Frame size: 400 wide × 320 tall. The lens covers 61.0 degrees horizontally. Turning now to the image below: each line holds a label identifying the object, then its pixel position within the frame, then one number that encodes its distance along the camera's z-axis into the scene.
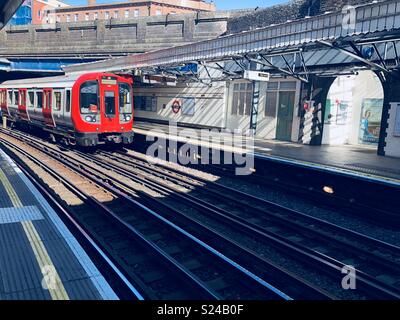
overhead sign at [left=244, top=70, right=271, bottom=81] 14.26
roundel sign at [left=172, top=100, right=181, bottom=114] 26.09
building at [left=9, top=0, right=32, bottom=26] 41.91
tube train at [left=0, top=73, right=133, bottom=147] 14.22
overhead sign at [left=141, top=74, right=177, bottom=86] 21.25
